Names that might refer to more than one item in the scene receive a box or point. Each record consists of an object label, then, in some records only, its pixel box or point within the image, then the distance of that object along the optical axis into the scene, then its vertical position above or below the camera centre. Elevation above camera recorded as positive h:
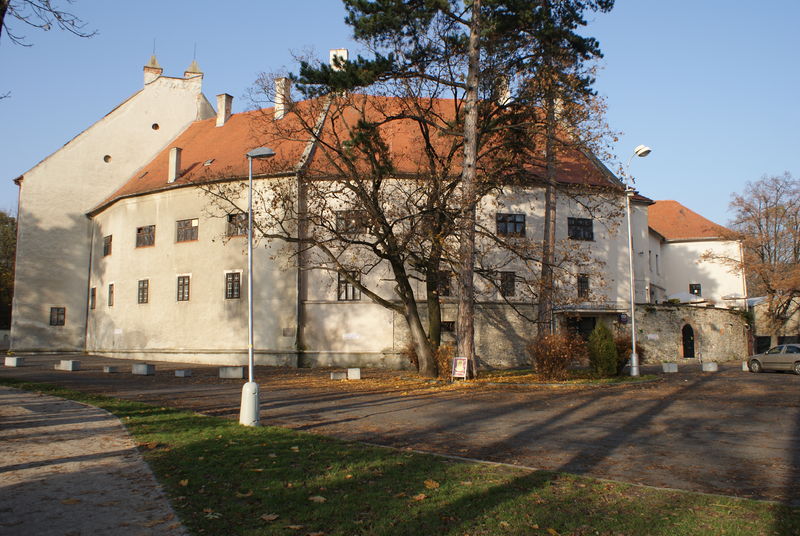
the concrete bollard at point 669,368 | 26.80 -1.39
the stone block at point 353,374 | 23.30 -1.39
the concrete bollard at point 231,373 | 23.66 -1.36
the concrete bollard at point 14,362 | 27.97 -1.09
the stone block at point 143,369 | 24.39 -1.25
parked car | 27.67 -1.09
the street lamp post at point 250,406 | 11.60 -1.28
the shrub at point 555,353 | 21.38 -0.60
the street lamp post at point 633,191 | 23.59 +5.35
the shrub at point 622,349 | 24.38 -0.54
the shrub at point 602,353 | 22.94 -0.64
